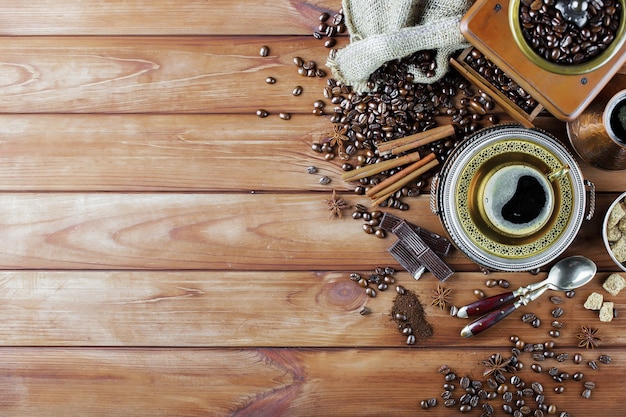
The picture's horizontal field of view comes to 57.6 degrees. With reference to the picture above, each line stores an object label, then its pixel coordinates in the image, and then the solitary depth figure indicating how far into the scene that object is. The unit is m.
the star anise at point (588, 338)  1.49
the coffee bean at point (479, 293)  1.48
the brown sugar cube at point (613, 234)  1.43
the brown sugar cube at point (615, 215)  1.42
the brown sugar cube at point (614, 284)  1.47
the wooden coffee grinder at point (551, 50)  1.20
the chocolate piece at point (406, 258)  1.46
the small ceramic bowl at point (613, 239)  1.40
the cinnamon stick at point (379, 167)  1.43
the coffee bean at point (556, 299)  1.49
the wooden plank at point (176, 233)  1.49
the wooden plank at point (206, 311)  1.49
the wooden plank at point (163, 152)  1.49
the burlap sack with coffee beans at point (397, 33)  1.33
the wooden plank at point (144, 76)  1.50
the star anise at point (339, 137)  1.46
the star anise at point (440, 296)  1.47
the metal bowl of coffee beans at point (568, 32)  1.20
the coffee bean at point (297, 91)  1.48
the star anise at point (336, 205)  1.47
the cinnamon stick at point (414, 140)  1.42
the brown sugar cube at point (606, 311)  1.48
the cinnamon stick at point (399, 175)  1.43
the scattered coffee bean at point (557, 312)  1.48
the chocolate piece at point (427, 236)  1.46
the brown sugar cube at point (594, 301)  1.47
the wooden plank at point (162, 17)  1.49
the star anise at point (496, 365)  1.48
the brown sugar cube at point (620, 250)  1.42
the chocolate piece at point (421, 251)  1.44
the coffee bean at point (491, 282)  1.48
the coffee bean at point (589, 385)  1.50
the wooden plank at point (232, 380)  1.50
